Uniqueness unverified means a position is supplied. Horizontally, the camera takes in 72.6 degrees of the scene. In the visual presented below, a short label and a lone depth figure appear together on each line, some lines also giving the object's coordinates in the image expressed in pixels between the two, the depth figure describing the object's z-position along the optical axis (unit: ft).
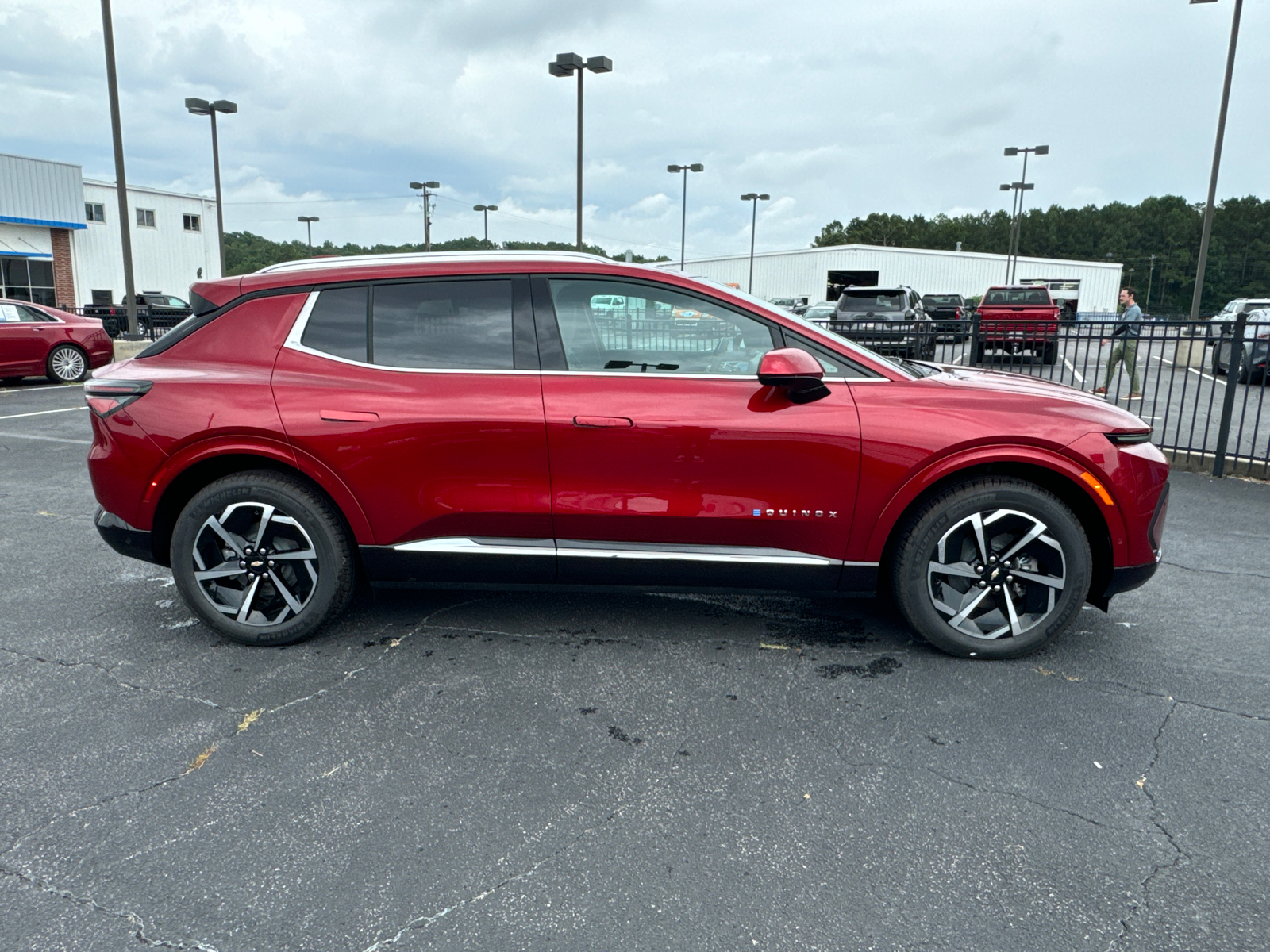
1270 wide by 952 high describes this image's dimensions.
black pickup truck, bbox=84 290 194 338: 76.12
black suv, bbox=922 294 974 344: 34.80
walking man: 28.78
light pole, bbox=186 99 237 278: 90.22
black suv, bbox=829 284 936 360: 35.65
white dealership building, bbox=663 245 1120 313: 199.31
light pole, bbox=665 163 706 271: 150.10
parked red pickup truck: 31.35
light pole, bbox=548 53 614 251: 71.77
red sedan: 47.34
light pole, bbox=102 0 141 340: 62.18
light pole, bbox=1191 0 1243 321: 63.52
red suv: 11.71
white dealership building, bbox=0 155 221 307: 112.68
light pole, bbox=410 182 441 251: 147.02
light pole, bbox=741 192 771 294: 181.45
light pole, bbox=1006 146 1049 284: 147.54
